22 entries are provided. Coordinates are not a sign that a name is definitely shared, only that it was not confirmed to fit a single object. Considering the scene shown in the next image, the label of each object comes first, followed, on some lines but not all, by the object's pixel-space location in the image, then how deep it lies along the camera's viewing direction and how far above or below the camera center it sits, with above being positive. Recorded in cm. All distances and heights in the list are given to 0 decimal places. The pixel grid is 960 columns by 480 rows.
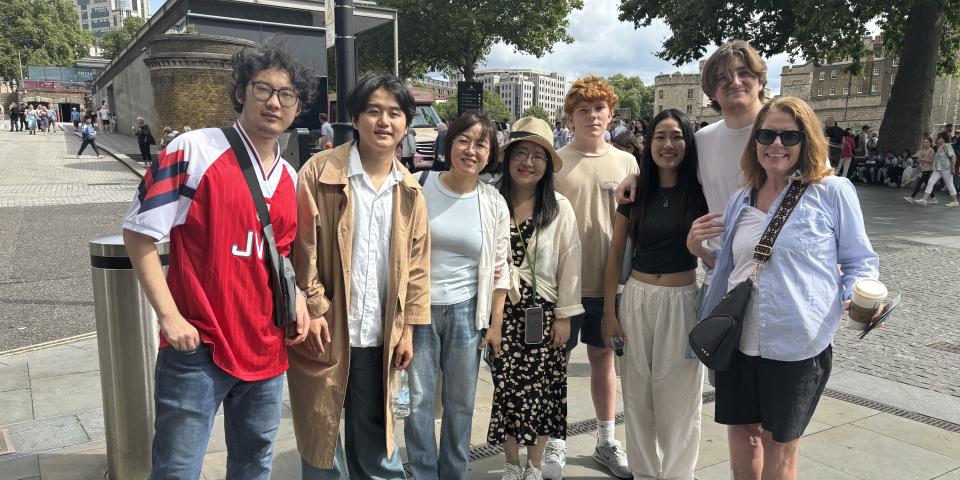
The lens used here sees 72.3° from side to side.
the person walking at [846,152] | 2092 -67
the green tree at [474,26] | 3559 +545
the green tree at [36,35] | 7306 +999
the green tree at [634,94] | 13650 +747
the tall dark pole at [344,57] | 517 +52
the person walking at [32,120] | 3678 +0
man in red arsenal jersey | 207 -45
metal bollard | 301 -109
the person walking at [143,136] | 1955 -43
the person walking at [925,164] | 1683 -81
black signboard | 1617 +78
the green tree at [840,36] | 2027 +299
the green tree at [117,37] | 10456 +1358
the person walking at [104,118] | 3597 +17
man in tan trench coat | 254 -58
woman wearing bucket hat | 317 -85
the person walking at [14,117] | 3891 +17
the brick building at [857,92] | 6569 +462
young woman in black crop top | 311 -83
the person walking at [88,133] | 2253 -43
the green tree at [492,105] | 12515 +406
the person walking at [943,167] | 1614 -84
